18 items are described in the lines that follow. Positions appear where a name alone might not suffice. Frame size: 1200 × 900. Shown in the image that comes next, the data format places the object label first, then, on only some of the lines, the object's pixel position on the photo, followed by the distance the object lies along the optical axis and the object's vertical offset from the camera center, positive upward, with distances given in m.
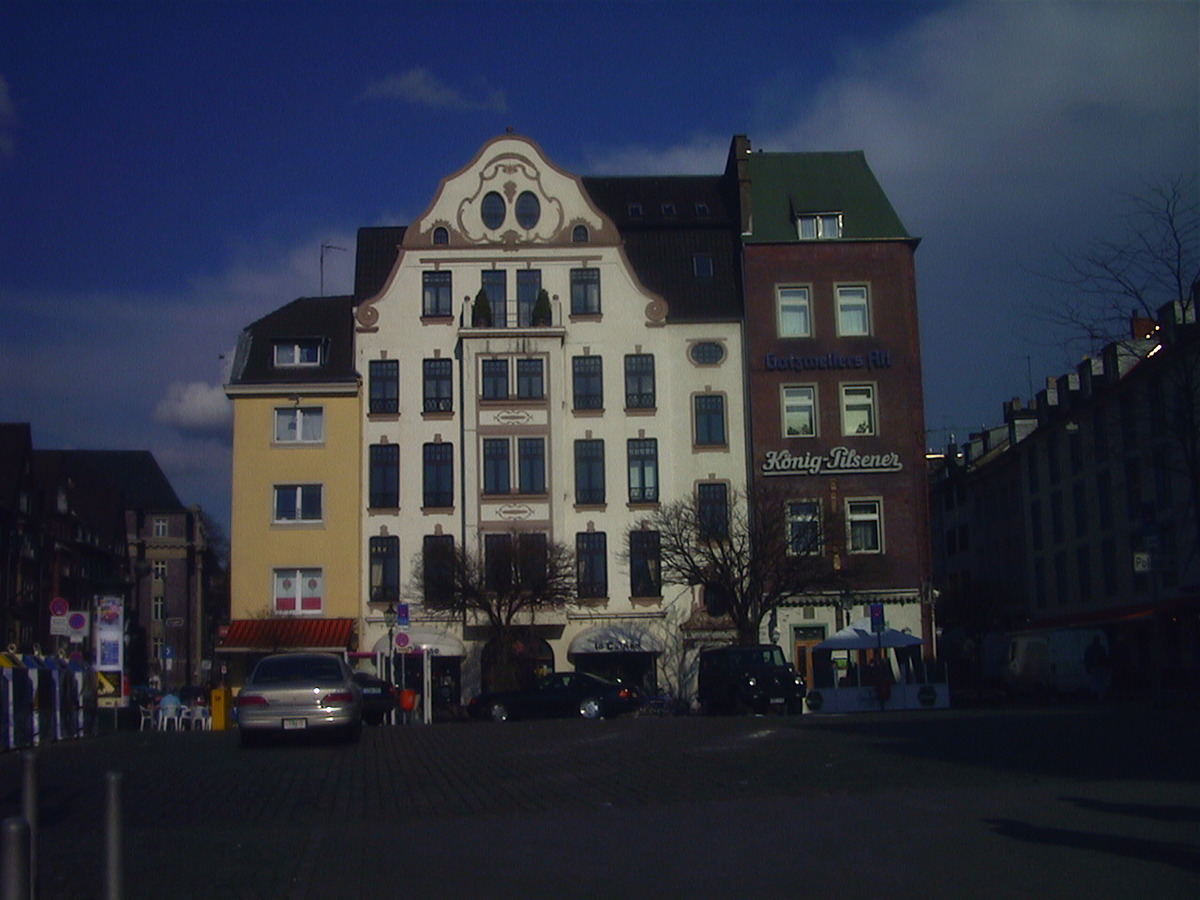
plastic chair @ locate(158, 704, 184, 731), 41.81 -2.59
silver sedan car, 24.30 -1.29
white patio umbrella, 41.75 -0.93
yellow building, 51.62 +4.51
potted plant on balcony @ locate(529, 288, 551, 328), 52.19 +10.88
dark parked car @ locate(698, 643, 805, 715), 36.59 -1.79
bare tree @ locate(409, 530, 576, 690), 47.66 +1.08
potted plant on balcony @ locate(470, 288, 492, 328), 52.19 +10.90
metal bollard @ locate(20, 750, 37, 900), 6.11 -0.69
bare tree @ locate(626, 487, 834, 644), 46.56 +1.87
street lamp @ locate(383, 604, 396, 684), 45.53 -0.20
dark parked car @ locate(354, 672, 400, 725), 39.41 -2.10
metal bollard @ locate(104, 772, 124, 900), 5.38 -0.78
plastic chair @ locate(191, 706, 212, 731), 42.16 -2.71
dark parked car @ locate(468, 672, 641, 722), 38.88 -2.26
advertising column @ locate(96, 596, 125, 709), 35.69 -0.61
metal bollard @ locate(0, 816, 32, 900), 4.41 -0.70
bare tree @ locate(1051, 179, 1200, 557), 28.50 +4.94
